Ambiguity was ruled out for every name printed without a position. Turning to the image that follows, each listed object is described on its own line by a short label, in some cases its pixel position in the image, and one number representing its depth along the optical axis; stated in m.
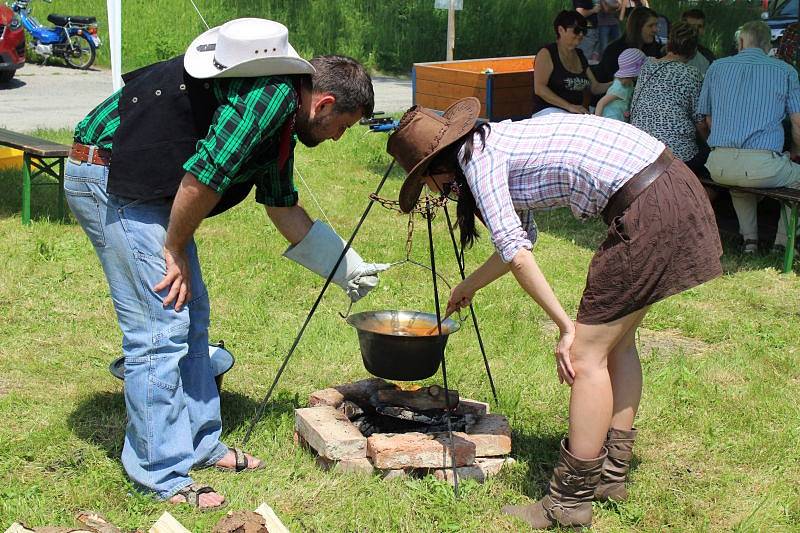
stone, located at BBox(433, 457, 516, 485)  3.81
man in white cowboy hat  3.12
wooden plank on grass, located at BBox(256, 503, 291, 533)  3.21
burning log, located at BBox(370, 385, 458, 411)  4.14
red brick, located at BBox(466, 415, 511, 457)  3.91
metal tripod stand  3.73
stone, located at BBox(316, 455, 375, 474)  3.81
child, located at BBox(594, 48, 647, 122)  8.27
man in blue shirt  6.86
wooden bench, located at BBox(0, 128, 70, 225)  7.03
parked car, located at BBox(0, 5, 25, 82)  13.62
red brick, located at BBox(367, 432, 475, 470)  3.77
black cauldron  3.76
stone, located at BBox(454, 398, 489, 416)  4.20
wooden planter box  9.20
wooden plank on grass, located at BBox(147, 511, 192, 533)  3.13
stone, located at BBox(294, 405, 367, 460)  3.81
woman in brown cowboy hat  3.18
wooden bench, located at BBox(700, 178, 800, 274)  6.67
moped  15.65
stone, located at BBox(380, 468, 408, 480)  3.78
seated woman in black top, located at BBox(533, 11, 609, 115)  8.68
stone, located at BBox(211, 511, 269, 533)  3.18
